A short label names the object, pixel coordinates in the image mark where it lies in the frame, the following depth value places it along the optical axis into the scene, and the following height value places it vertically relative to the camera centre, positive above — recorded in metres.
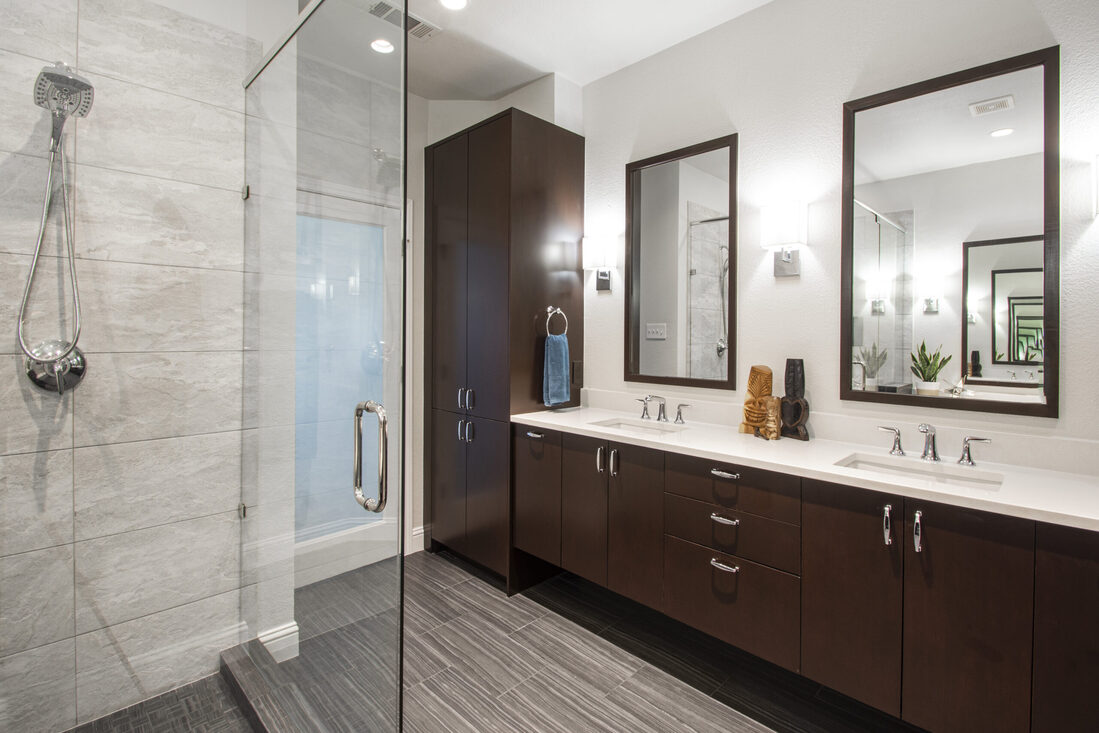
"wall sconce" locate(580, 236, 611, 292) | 2.93 +0.59
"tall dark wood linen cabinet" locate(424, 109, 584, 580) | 2.73 +0.37
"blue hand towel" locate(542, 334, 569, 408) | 2.83 -0.05
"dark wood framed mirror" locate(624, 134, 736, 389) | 2.52 +0.50
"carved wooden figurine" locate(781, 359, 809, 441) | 2.20 -0.17
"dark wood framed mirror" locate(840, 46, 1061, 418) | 1.72 +0.45
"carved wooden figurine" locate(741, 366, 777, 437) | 2.29 -0.16
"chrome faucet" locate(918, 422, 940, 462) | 1.85 -0.28
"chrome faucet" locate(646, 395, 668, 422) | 2.68 -0.25
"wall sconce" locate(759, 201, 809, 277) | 2.21 +0.57
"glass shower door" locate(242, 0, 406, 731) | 1.29 -0.03
